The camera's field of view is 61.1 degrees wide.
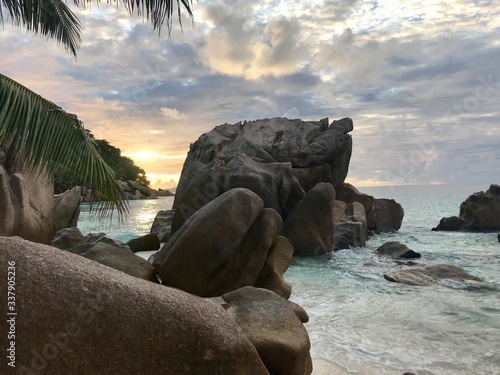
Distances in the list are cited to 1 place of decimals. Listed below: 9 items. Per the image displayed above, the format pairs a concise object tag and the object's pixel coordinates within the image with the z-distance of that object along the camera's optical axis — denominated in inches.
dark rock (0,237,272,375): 121.3
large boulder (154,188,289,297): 343.9
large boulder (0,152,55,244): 420.8
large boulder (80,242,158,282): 316.2
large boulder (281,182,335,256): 701.9
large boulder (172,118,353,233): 708.0
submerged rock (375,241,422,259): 675.6
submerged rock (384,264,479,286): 474.3
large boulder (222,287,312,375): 170.7
